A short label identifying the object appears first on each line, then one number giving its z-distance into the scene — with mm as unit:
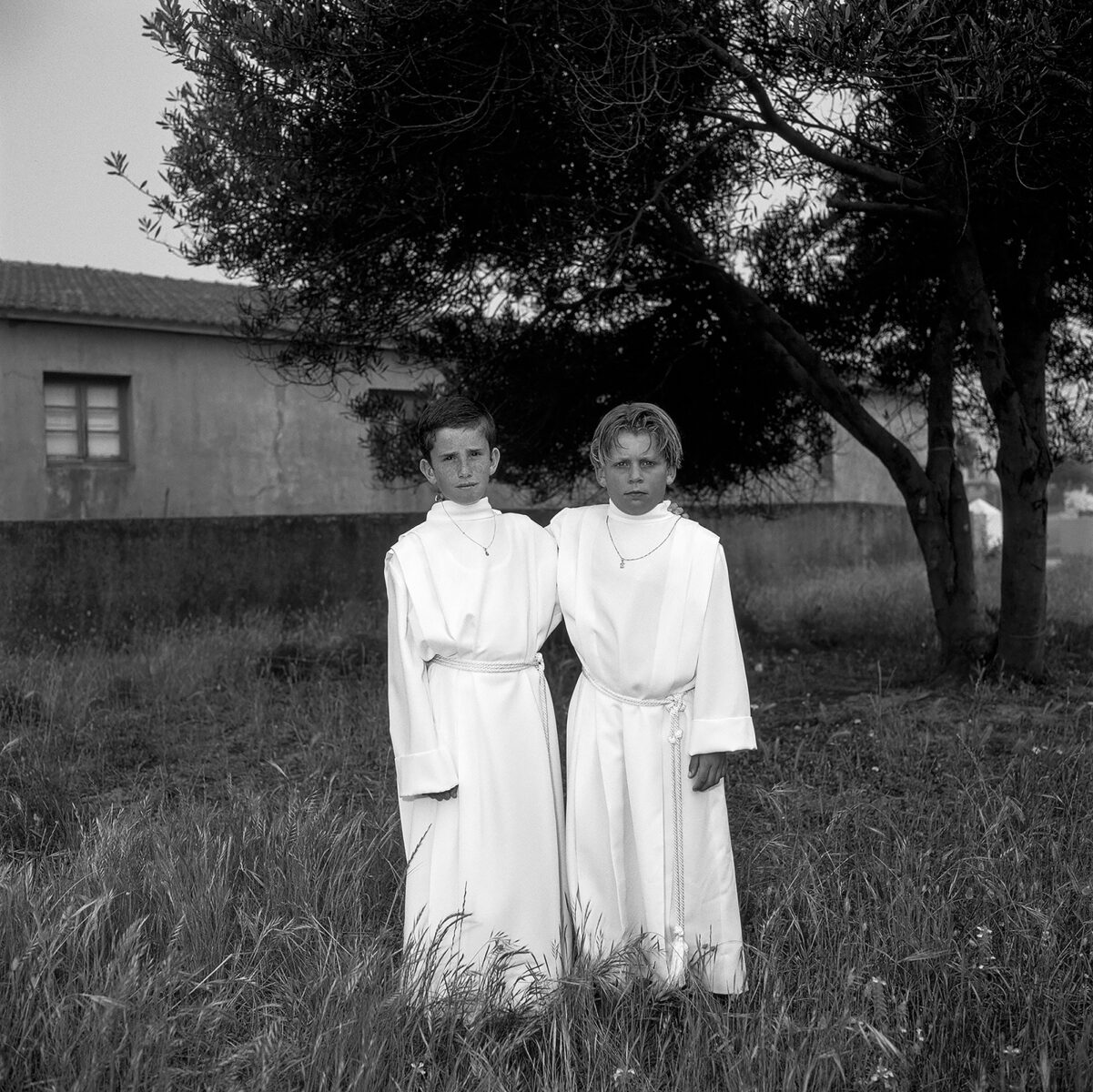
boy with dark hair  3096
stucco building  14734
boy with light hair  3135
